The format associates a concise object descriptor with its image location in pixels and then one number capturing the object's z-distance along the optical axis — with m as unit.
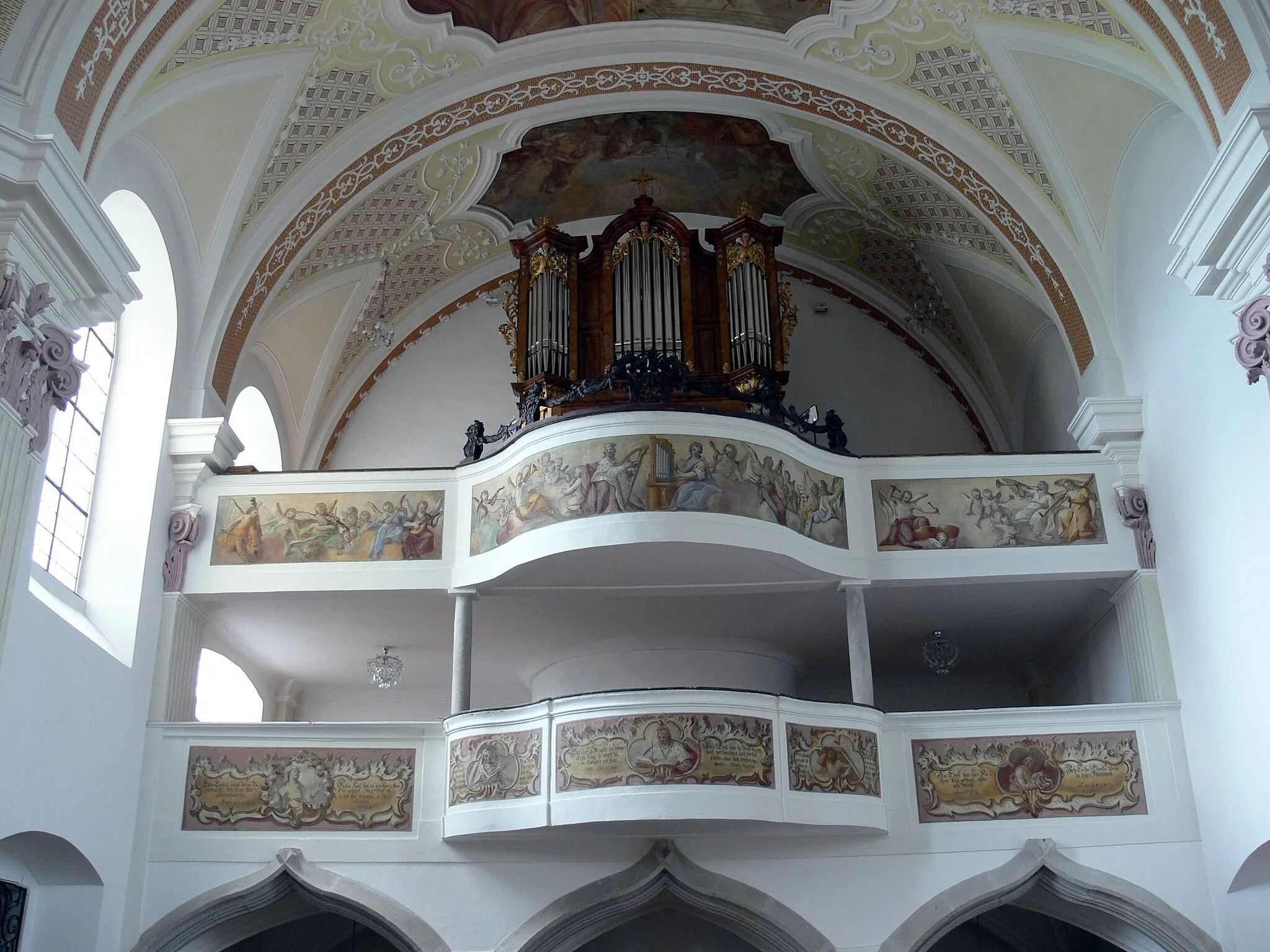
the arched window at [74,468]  12.15
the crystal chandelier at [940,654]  14.63
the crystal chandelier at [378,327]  16.70
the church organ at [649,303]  14.66
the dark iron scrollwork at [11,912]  11.22
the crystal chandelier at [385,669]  14.09
